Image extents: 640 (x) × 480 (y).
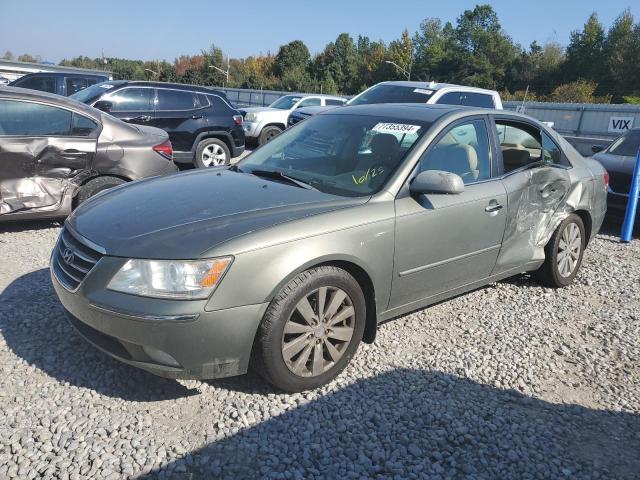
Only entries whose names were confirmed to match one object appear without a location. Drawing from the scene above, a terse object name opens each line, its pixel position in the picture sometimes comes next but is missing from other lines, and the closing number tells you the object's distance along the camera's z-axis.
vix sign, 16.23
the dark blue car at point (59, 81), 12.84
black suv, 9.36
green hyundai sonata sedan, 2.67
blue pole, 7.21
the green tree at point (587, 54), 70.19
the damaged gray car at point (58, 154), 5.39
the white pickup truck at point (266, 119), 15.00
